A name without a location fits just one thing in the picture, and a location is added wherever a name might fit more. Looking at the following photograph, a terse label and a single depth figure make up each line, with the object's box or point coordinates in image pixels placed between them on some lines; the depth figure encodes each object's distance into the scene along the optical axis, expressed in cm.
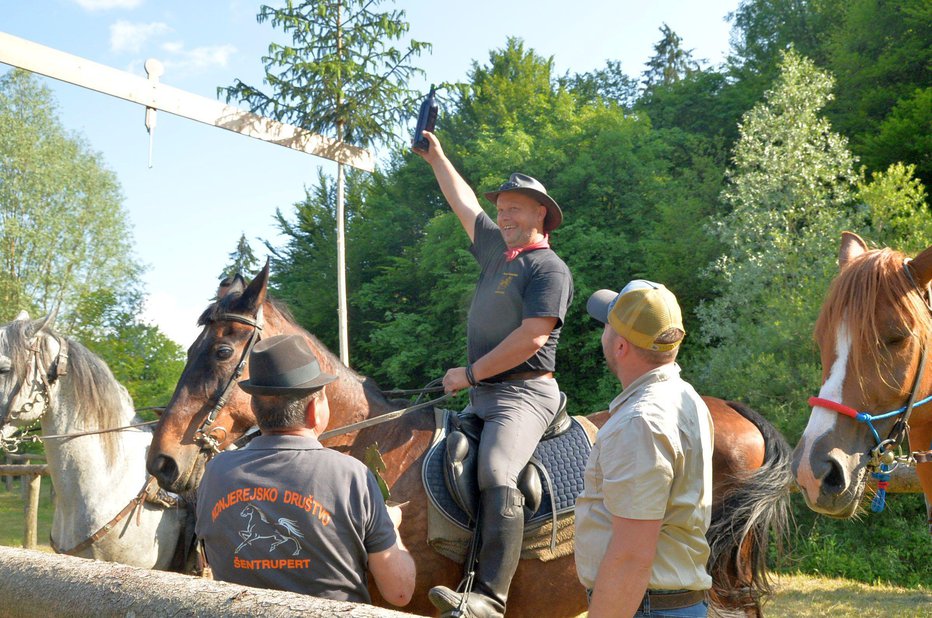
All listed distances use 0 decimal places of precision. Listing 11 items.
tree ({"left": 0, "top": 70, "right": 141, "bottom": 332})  2938
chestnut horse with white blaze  280
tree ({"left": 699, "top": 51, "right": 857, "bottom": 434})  1731
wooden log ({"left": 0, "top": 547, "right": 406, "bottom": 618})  187
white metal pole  1180
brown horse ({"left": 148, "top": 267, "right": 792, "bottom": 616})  399
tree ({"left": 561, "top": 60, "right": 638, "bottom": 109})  3834
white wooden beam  723
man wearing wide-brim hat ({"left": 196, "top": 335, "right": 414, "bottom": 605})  244
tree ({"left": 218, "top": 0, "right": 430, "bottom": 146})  1351
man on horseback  369
